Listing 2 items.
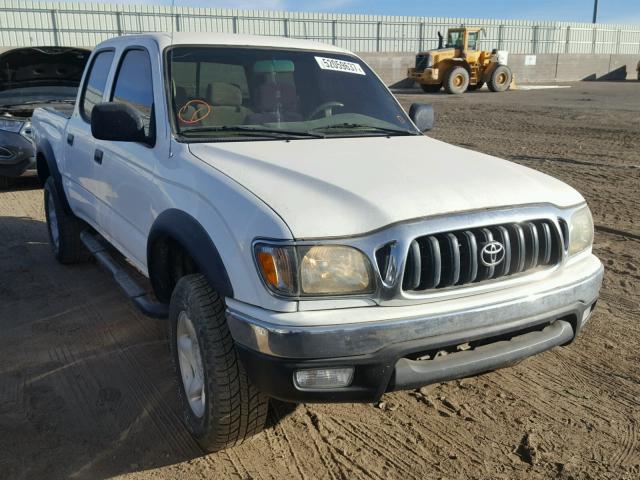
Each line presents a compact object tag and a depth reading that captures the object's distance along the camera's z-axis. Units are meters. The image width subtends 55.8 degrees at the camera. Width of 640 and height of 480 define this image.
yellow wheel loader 27.89
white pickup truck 2.29
